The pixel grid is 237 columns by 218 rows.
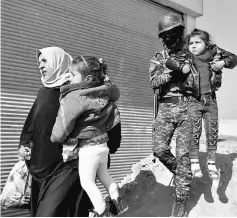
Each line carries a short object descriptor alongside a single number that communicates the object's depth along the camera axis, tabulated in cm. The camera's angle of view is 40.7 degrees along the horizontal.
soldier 368
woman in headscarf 280
